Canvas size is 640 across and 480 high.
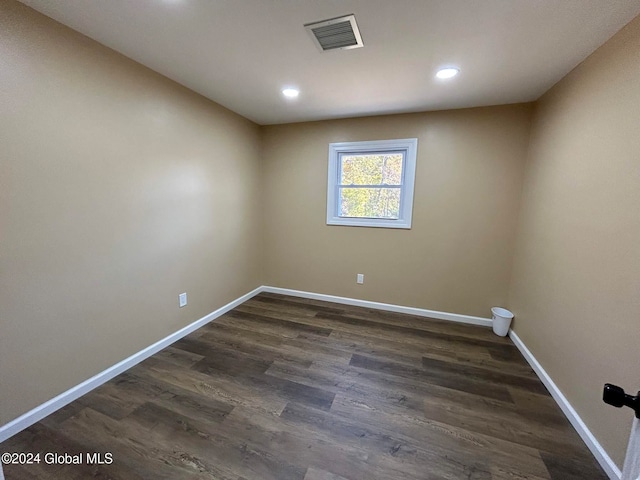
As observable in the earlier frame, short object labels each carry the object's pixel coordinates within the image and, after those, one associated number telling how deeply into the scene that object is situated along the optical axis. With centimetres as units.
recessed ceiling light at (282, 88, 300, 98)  239
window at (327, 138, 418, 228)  309
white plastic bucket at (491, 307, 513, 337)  272
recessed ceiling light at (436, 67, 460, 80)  198
